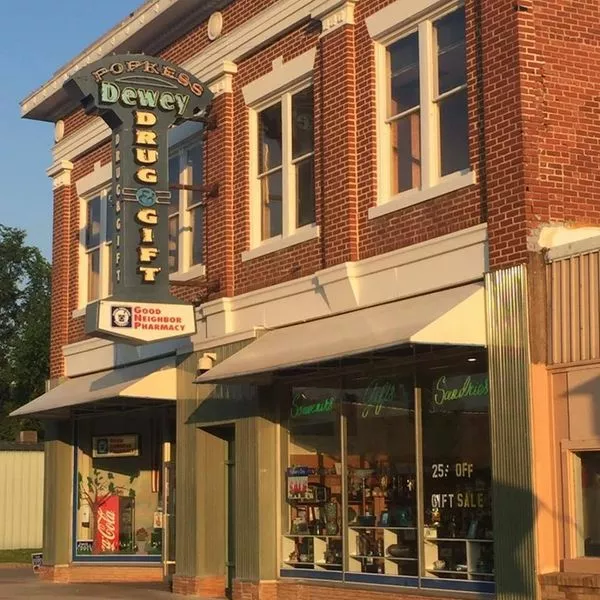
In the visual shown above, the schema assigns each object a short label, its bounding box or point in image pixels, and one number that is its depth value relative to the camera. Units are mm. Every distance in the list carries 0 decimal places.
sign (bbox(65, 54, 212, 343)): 17188
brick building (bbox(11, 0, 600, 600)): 13414
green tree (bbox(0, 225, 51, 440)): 56812
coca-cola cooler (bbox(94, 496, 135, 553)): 23078
